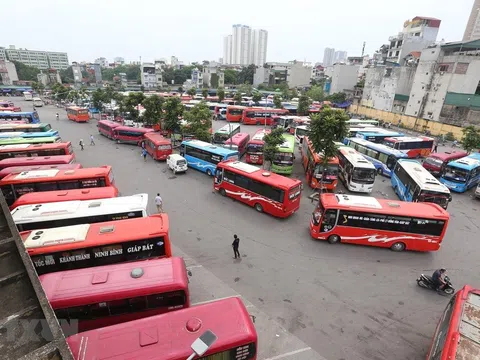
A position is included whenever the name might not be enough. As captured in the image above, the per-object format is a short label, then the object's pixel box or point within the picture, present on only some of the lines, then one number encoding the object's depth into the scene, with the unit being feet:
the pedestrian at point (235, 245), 37.53
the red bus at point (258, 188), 48.55
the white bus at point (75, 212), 34.73
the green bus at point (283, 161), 70.64
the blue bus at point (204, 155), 69.05
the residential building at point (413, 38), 201.46
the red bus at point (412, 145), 92.68
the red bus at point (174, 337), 17.85
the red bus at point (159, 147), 80.59
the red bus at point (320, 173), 61.00
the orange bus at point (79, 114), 139.91
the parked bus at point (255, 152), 80.07
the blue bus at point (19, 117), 118.32
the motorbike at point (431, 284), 33.74
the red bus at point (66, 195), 39.28
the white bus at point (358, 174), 60.75
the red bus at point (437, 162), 74.95
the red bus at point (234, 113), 148.88
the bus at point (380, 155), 77.46
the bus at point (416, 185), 50.85
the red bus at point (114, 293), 22.84
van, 71.41
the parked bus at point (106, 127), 105.91
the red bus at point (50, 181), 46.14
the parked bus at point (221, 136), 96.99
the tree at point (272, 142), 67.10
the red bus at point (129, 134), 100.32
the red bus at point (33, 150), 64.87
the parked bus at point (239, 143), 82.94
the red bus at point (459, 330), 17.76
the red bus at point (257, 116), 146.76
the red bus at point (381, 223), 40.19
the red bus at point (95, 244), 28.60
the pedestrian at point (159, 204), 49.70
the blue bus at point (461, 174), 65.31
